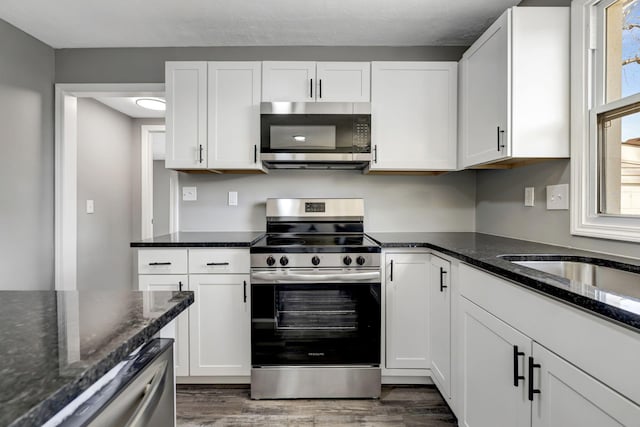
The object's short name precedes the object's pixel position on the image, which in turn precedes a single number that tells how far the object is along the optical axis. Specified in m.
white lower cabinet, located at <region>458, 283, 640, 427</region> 0.83
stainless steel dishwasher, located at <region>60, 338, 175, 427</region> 0.51
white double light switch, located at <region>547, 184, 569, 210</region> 1.73
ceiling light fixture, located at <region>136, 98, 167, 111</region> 3.25
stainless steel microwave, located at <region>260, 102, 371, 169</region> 2.24
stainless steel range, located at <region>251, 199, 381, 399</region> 1.99
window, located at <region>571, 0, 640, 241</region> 1.44
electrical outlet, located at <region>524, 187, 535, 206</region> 1.99
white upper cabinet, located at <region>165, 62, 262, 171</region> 2.31
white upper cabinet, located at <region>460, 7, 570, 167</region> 1.68
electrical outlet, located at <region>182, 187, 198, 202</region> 2.70
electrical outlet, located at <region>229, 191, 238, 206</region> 2.69
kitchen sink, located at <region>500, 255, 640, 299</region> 1.25
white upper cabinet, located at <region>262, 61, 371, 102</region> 2.31
